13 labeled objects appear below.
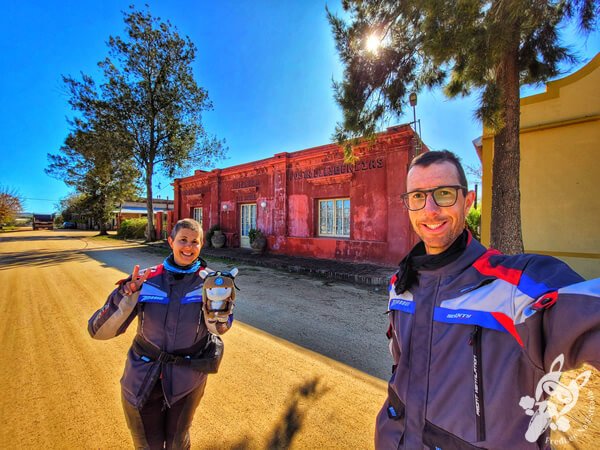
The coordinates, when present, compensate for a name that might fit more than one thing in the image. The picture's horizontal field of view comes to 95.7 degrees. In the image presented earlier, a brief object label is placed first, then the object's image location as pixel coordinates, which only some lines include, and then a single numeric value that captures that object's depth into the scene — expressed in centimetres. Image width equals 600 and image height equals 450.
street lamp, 642
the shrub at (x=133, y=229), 2514
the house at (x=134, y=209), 4132
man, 87
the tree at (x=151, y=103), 2022
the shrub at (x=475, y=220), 1335
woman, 164
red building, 904
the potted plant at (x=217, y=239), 1529
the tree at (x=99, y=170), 2105
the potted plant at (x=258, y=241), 1266
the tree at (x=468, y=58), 395
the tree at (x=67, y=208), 4774
